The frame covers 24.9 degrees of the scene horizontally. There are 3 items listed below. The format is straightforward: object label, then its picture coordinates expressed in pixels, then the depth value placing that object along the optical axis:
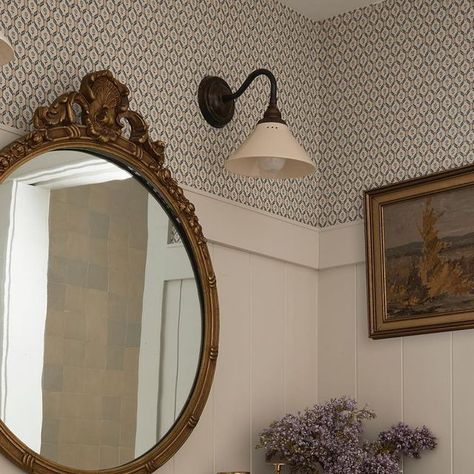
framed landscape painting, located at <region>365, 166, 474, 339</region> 2.84
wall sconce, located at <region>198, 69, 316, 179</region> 2.65
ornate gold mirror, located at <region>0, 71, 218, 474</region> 2.31
